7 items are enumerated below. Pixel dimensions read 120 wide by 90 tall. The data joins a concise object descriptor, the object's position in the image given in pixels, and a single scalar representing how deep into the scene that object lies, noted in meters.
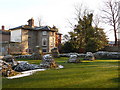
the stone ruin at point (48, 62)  11.05
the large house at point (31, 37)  37.40
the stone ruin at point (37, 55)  20.65
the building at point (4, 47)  33.00
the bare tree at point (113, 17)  32.41
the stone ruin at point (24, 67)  9.50
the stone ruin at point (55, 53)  23.78
